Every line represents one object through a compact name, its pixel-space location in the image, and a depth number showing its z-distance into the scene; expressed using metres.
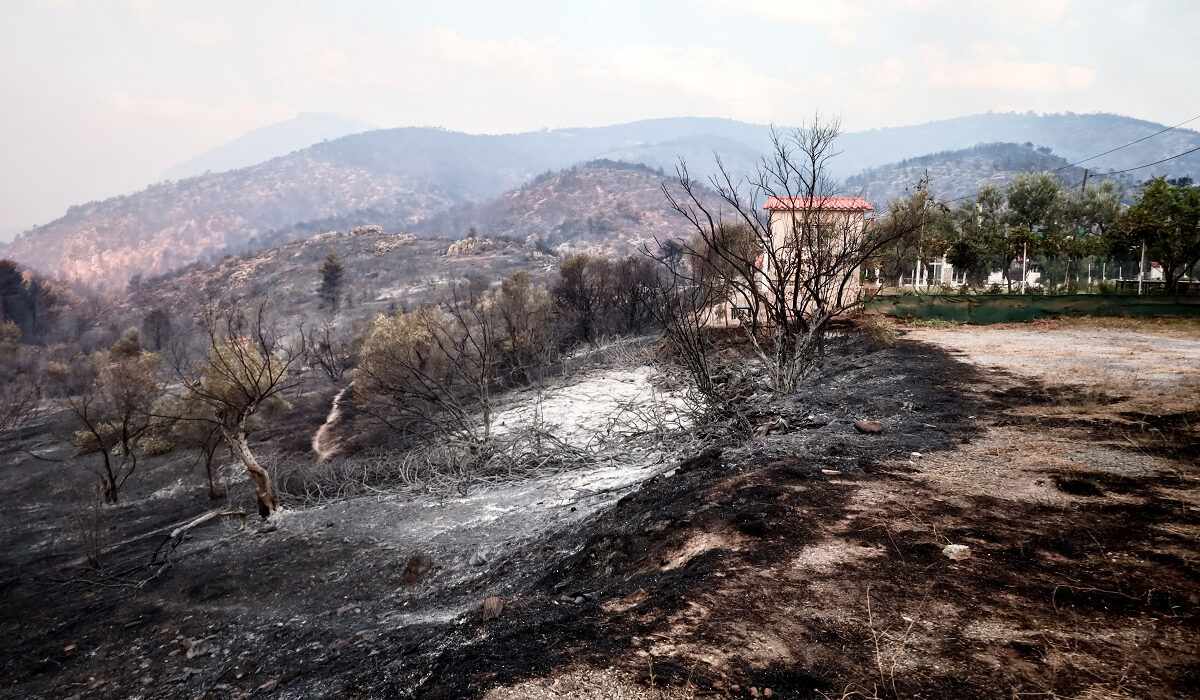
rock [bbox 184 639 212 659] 6.57
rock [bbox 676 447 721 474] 7.19
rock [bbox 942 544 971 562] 3.75
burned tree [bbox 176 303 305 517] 10.09
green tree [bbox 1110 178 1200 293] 19.48
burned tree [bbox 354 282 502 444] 14.89
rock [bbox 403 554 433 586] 7.11
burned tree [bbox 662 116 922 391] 9.91
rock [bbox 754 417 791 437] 8.44
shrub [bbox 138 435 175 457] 21.83
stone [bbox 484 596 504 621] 4.28
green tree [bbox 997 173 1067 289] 35.25
